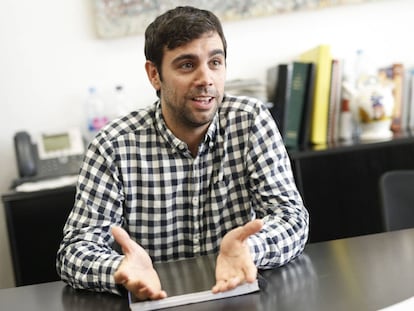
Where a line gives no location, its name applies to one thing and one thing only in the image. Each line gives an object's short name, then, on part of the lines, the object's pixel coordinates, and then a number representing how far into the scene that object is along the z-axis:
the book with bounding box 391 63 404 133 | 2.78
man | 1.67
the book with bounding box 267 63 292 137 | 2.64
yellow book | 2.67
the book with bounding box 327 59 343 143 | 2.69
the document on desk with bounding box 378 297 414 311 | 1.07
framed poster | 2.72
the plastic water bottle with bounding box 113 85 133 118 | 2.77
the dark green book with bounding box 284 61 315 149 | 2.65
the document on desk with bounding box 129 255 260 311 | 1.23
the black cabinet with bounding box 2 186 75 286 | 2.42
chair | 1.82
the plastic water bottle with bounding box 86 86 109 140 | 2.73
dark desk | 1.18
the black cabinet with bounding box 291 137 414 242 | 2.59
